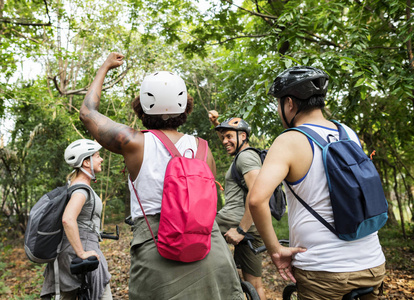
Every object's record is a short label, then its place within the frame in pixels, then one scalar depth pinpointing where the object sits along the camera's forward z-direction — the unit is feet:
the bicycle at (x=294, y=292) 5.38
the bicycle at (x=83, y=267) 8.23
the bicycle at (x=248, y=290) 10.27
